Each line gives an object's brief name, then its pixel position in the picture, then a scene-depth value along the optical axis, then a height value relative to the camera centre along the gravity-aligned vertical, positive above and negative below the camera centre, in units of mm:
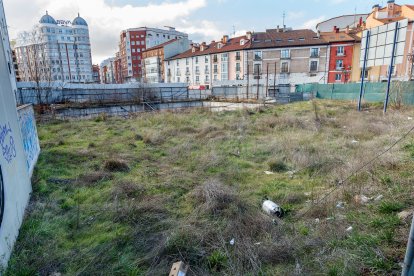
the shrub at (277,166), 5874 -2018
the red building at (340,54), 35781 +3633
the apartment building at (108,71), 92500 +5624
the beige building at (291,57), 37562 +3578
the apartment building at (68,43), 61906 +10838
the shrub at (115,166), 6032 -1967
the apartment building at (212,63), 41094 +3542
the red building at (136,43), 67900 +11229
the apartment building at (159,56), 52891 +6178
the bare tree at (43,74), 17638 +948
